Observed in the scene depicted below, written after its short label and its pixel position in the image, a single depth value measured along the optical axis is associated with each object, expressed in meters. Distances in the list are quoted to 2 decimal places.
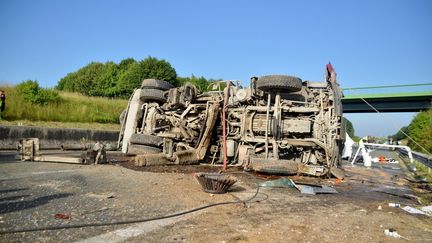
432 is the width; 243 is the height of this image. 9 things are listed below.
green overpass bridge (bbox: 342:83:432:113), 33.88
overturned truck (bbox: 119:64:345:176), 7.36
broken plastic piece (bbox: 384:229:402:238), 3.06
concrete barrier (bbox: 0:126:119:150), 8.99
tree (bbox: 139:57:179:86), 36.94
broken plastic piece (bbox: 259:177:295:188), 5.57
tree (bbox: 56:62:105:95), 48.12
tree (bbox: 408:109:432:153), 15.74
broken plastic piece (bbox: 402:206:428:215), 4.18
